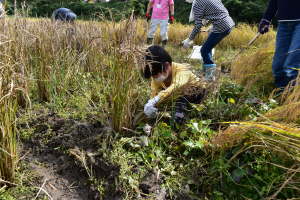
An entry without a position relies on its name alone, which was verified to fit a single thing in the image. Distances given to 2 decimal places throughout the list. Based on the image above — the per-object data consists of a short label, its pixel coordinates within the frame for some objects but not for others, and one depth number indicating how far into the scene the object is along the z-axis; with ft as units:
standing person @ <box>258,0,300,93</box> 6.43
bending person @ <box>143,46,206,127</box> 5.60
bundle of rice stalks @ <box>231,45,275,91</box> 8.72
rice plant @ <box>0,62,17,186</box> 3.16
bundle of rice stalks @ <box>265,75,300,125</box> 3.96
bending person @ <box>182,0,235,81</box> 8.64
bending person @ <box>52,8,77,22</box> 16.32
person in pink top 14.82
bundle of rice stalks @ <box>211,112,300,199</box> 3.31
